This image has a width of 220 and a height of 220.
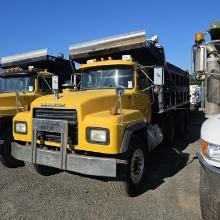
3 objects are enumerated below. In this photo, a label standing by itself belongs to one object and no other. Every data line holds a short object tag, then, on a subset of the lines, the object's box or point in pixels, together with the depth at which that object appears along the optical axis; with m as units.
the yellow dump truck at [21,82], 5.11
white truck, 2.64
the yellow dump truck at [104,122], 3.58
